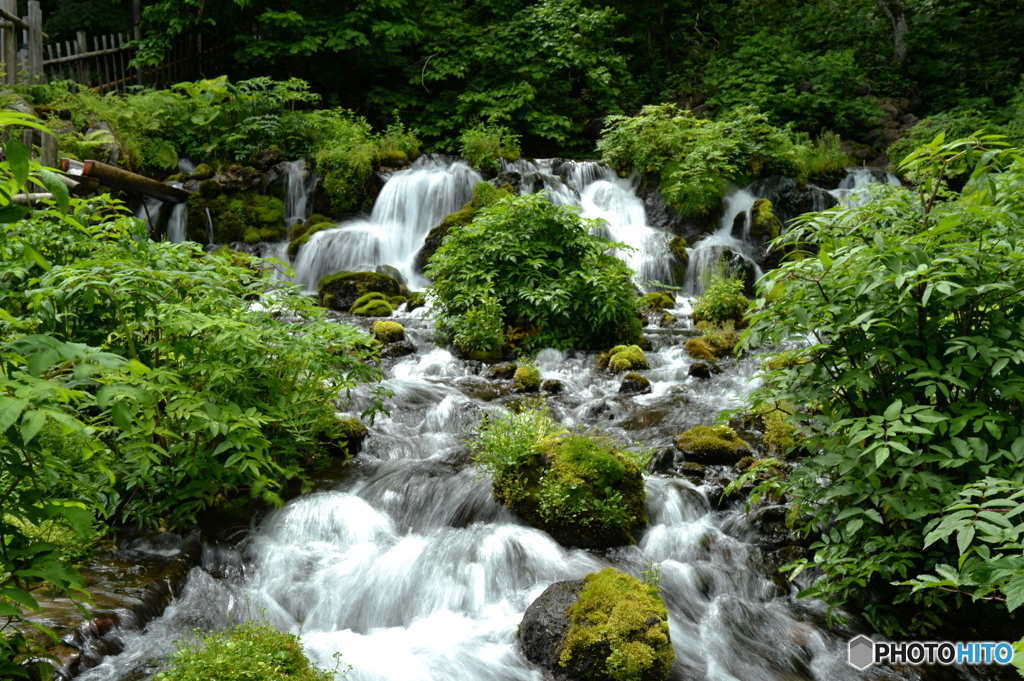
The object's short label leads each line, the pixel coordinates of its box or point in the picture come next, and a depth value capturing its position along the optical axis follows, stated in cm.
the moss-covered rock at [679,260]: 1326
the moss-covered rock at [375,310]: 1145
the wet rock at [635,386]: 849
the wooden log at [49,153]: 861
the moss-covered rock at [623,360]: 910
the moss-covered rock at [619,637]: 376
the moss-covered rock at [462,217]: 1331
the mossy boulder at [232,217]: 1405
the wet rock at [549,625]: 400
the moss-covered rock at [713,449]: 627
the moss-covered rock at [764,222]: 1355
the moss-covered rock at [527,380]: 852
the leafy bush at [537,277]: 981
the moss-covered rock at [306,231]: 1390
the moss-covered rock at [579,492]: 518
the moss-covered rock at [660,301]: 1175
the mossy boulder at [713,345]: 951
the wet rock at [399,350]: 958
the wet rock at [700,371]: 888
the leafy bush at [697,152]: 1427
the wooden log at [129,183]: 1107
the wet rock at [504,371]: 890
